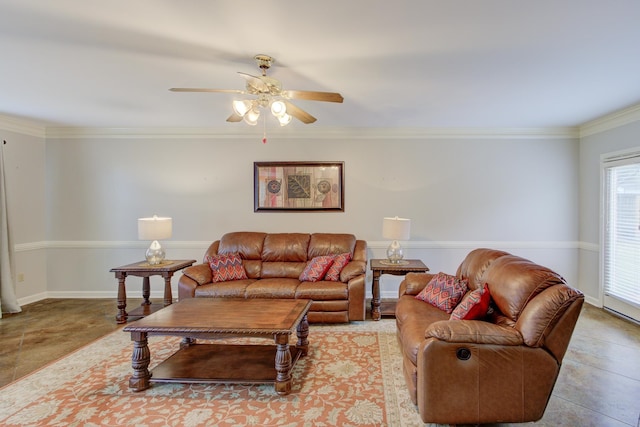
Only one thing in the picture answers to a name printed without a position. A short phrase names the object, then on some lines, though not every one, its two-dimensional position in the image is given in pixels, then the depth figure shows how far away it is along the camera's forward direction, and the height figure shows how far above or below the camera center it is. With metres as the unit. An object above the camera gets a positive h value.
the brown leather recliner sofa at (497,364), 1.98 -0.91
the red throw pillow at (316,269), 4.21 -0.75
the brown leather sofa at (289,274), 3.93 -0.81
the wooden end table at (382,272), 4.14 -0.78
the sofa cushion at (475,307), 2.38 -0.69
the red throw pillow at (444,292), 2.96 -0.75
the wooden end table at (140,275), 4.11 -0.79
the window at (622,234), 3.98 -0.32
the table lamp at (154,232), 4.28 -0.29
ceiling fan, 2.58 +0.89
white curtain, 4.37 -0.70
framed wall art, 5.13 +0.34
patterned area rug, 2.21 -1.36
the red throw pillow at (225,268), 4.20 -0.74
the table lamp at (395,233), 4.32 -0.32
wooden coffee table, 2.51 -1.05
